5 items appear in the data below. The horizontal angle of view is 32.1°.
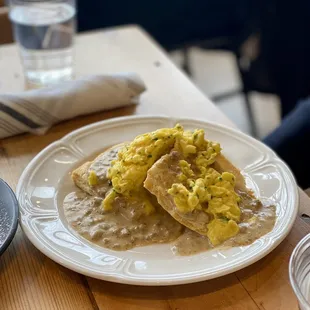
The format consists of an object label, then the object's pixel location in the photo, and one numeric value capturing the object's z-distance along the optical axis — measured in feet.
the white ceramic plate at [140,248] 2.65
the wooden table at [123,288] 2.63
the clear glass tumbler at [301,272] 2.40
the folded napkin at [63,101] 3.86
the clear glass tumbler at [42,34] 4.54
